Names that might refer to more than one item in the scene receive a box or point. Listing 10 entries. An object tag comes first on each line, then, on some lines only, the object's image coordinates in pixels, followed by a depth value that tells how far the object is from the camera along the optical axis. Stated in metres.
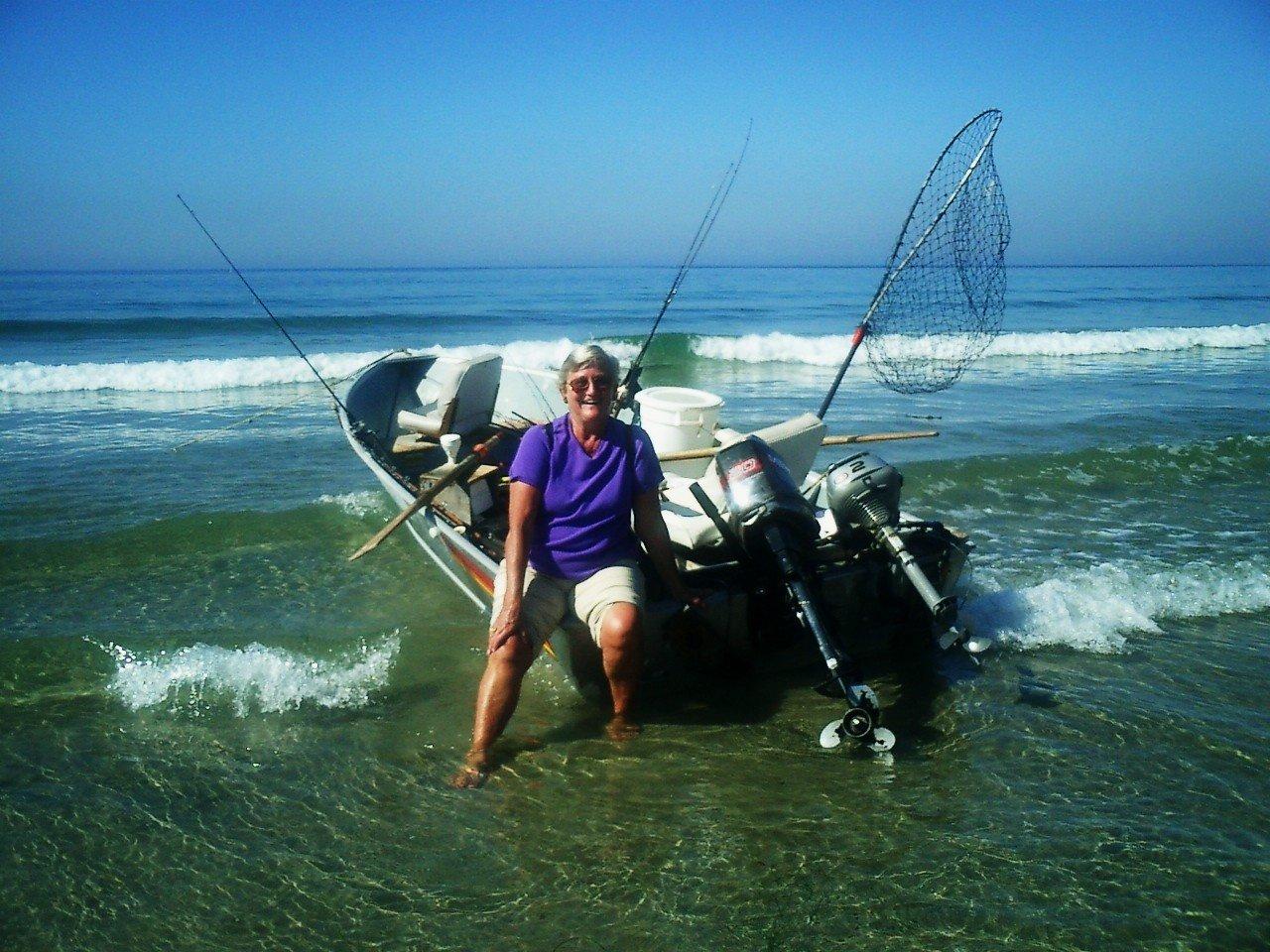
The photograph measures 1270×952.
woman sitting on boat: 4.14
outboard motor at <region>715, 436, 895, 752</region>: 4.19
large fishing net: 6.08
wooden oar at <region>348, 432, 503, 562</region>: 5.09
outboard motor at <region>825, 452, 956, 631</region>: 4.76
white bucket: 6.18
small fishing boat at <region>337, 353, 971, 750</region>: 4.42
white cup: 6.30
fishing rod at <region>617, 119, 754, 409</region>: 6.37
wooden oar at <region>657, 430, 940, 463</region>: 5.95
